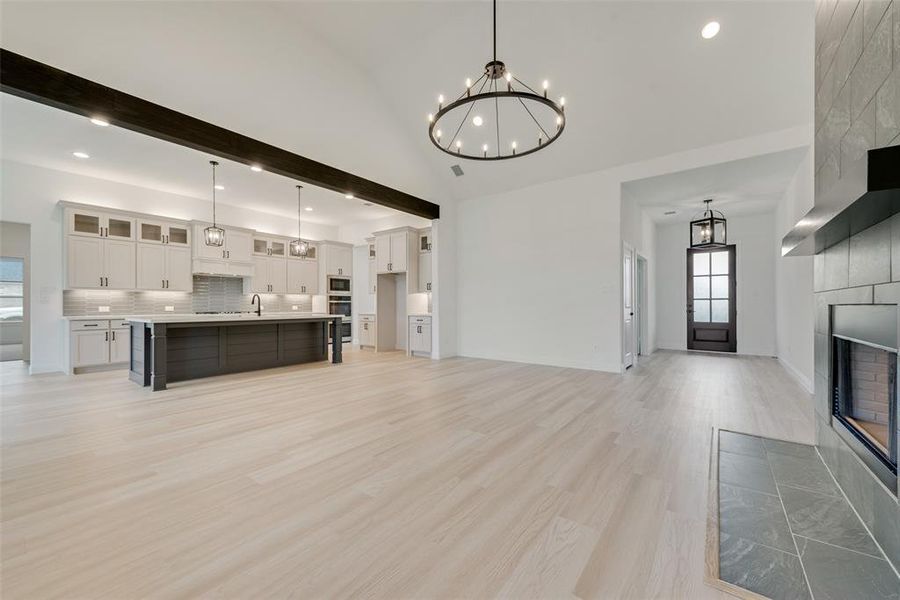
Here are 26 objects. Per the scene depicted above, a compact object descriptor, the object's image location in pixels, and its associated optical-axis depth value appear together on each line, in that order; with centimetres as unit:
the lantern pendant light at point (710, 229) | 633
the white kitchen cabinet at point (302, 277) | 855
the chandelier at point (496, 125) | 493
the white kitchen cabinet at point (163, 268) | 629
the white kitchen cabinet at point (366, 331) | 855
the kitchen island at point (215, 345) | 455
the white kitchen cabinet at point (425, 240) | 783
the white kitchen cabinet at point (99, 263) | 557
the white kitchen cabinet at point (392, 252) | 770
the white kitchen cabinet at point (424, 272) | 775
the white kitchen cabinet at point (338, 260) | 912
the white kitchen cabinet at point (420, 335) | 727
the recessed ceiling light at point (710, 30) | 350
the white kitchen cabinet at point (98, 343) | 545
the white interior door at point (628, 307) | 571
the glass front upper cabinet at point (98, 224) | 558
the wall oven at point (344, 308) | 930
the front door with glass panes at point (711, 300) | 777
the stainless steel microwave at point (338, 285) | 925
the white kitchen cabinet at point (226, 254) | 695
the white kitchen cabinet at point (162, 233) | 628
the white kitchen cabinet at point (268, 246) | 798
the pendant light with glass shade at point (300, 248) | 732
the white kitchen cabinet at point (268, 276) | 795
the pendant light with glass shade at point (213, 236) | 580
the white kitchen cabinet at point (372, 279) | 841
